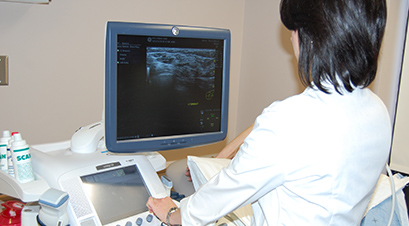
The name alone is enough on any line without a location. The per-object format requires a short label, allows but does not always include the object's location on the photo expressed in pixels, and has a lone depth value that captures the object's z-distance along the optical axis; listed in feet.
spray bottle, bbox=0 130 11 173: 3.67
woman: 2.61
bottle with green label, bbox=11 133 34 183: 3.43
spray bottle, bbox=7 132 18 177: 3.59
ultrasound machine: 3.50
